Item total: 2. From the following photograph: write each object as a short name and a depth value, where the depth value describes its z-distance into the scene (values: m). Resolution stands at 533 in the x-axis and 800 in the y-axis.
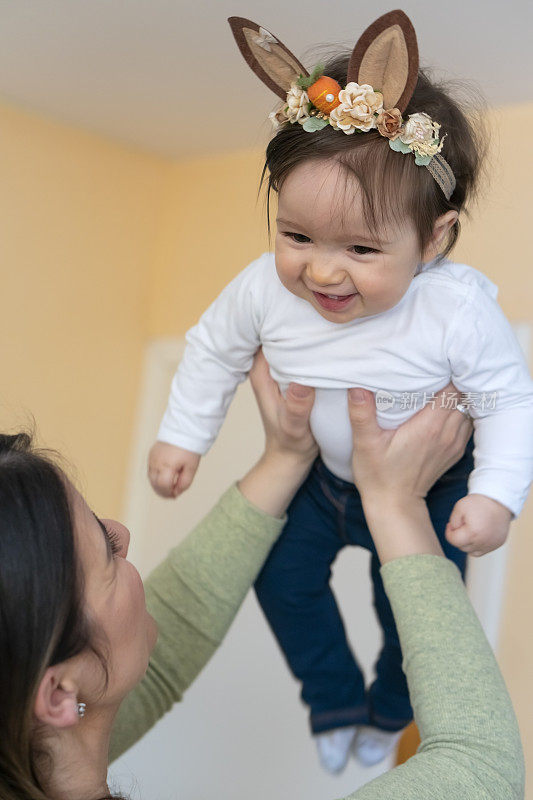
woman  0.78
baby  0.96
